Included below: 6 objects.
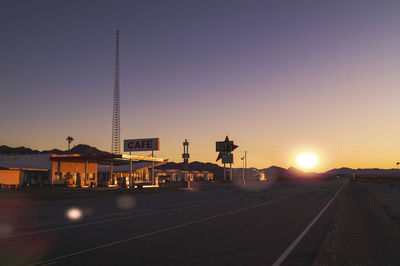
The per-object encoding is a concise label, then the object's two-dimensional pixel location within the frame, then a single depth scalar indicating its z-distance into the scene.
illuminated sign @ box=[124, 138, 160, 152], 65.09
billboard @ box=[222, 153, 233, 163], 77.81
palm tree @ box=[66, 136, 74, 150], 134.46
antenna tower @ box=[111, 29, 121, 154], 75.67
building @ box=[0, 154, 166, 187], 54.66
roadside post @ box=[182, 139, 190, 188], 87.56
